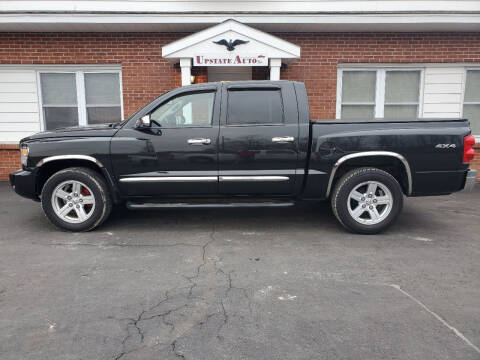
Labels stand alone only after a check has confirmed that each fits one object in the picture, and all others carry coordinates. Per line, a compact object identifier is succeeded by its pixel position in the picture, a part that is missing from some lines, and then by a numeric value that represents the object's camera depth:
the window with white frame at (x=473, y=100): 8.80
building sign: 7.30
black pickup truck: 4.57
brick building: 7.76
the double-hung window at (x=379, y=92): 8.74
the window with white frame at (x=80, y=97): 8.67
